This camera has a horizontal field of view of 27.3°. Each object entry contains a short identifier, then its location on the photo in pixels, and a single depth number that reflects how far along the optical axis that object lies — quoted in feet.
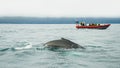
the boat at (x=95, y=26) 337.52
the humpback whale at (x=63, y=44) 81.83
